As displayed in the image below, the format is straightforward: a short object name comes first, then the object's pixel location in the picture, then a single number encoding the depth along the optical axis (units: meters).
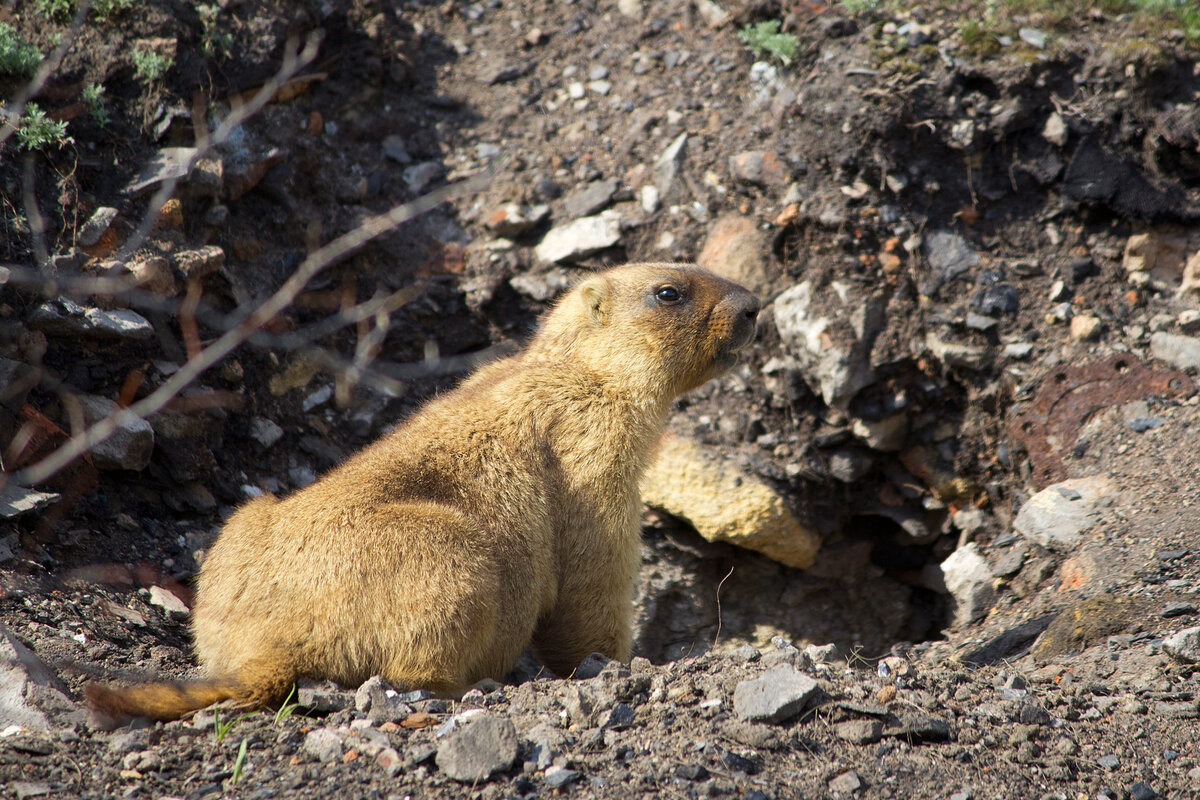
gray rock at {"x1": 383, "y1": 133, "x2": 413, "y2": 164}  19.45
